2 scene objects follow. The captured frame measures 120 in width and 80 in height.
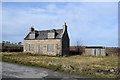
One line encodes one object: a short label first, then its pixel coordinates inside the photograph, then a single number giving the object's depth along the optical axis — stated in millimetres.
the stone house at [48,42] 42219
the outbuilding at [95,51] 46591
